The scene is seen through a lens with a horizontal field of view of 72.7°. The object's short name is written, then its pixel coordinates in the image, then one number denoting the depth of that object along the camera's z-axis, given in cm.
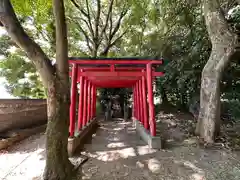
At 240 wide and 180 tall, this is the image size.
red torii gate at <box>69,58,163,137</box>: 476
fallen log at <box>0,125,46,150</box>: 522
